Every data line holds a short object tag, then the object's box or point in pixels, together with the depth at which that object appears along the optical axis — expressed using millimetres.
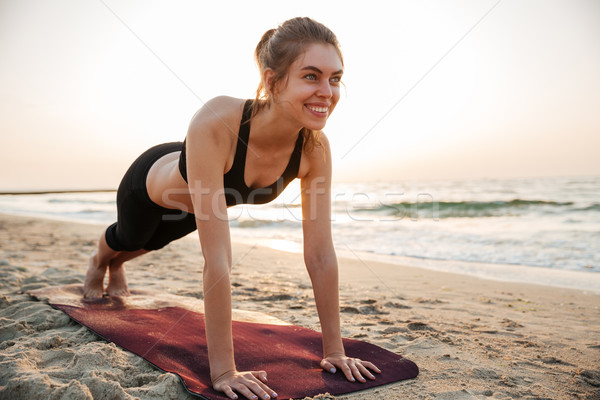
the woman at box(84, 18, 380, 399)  1912
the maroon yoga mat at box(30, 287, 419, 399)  2008
